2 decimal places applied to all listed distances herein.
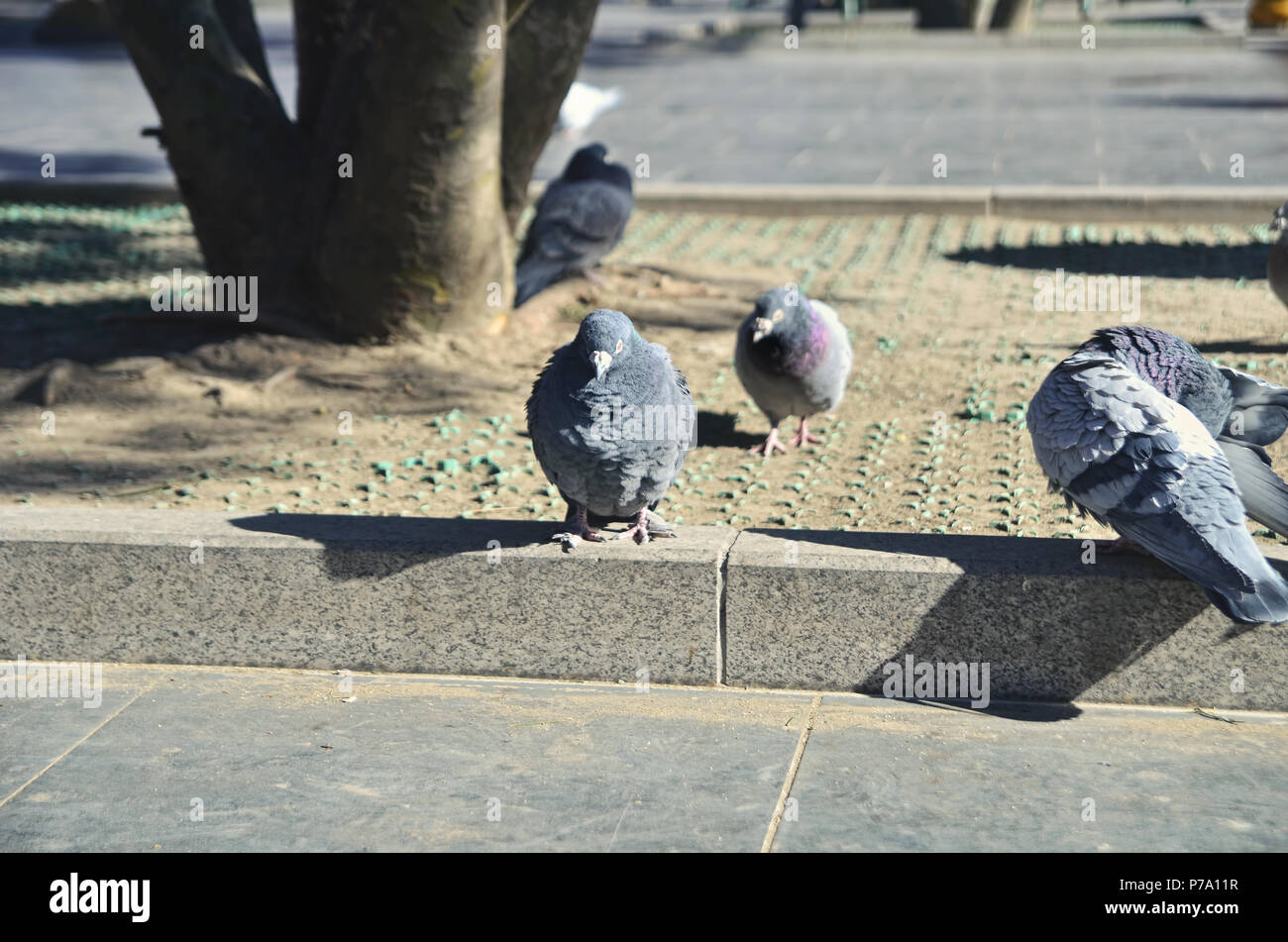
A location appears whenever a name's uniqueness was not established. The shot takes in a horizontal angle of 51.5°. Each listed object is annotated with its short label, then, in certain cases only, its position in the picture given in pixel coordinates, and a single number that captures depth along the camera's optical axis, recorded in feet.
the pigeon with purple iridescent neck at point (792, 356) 18.11
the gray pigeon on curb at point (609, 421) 13.32
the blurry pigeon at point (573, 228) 25.79
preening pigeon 12.05
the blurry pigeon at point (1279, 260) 21.25
